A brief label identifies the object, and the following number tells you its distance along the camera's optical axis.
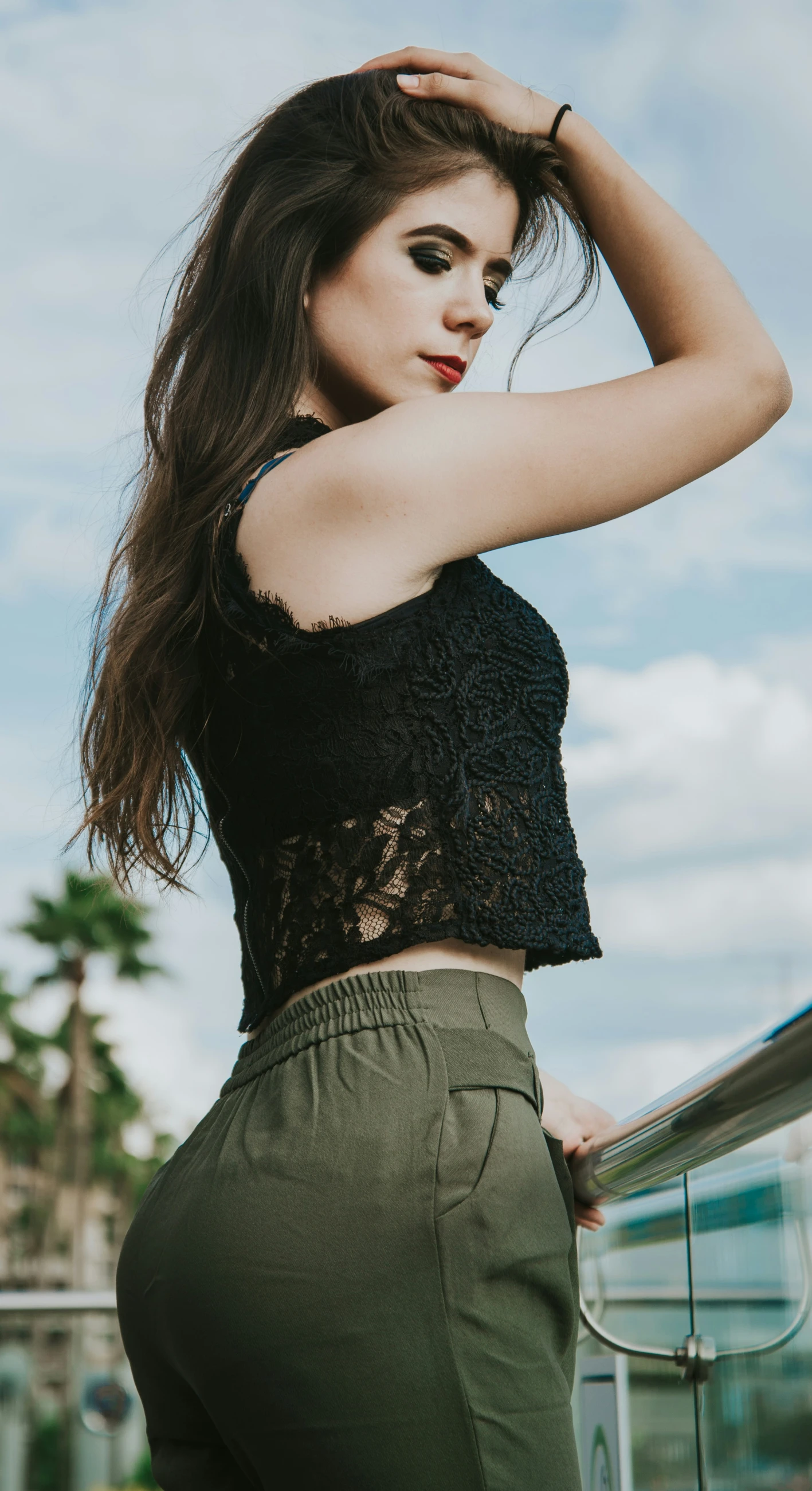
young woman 1.11
